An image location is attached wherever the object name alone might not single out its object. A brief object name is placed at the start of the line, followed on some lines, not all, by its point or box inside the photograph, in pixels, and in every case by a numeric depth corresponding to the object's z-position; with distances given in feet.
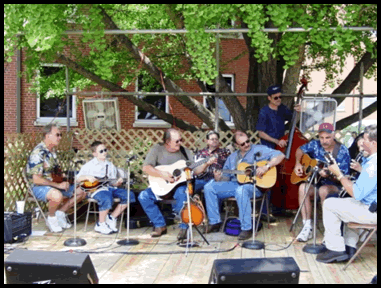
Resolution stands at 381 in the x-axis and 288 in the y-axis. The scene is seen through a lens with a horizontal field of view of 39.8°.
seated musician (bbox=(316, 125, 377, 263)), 14.99
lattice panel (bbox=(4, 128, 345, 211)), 22.16
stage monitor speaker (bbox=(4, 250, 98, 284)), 11.12
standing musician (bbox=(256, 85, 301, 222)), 23.03
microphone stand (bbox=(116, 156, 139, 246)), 18.83
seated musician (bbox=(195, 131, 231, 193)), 21.27
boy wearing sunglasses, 20.72
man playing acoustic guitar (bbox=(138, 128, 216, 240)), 19.79
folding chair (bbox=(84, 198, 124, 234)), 20.77
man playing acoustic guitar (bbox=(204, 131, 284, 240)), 19.43
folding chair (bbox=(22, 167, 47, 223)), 21.07
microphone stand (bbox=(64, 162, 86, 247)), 18.70
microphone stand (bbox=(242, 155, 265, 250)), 18.20
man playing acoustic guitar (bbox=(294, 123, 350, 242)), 18.97
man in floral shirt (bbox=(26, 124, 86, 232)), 20.83
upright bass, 22.23
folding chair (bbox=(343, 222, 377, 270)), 15.59
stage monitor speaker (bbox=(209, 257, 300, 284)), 10.59
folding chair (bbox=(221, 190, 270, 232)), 20.13
